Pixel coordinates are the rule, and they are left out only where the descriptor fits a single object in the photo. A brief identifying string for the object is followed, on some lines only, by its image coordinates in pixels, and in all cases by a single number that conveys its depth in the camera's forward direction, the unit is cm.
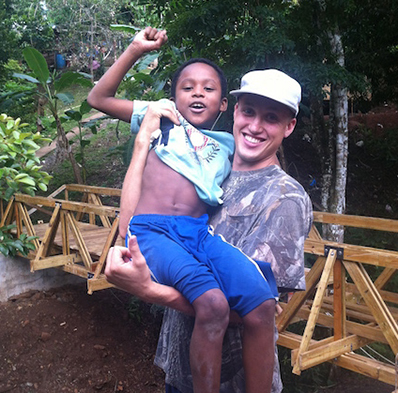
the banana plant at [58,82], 645
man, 155
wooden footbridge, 283
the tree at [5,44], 799
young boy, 154
